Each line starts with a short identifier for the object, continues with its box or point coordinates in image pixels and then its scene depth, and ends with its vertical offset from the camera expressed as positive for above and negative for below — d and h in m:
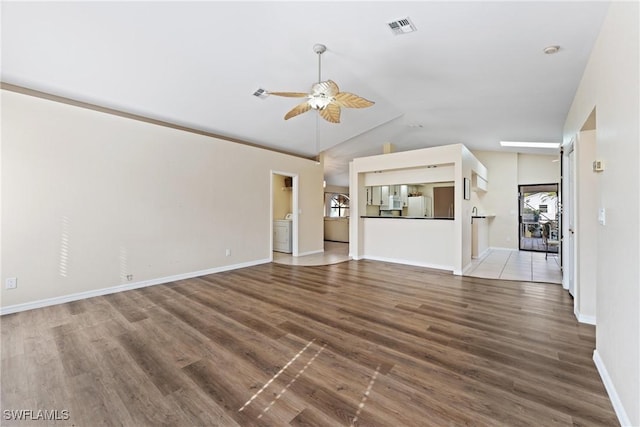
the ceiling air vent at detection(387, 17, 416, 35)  2.61 +1.91
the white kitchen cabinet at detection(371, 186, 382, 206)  6.63 +0.50
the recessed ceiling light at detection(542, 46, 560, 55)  2.51 +1.60
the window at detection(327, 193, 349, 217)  12.84 +0.52
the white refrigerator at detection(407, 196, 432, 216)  6.37 +0.25
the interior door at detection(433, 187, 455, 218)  5.66 +0.32
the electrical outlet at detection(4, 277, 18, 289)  3.14 -0.82
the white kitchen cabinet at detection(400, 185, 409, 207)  6.35 +0.53
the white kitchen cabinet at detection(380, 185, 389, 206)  6.52 +0.52
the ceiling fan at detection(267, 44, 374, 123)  2.97 +1.36
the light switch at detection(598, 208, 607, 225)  1.96 +0.01
